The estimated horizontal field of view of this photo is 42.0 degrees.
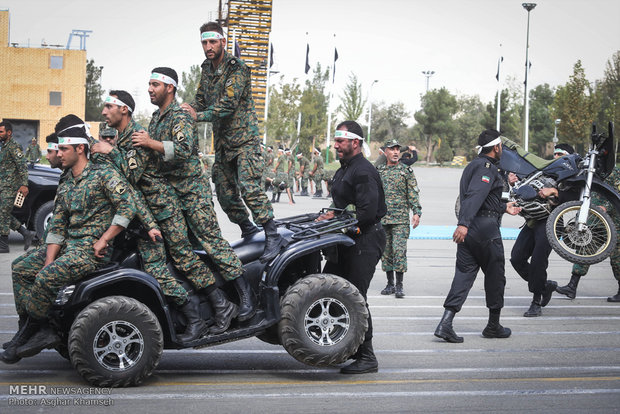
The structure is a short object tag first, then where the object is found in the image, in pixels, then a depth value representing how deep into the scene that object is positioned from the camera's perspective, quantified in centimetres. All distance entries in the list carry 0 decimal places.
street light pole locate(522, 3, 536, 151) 5246
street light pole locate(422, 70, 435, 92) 11581
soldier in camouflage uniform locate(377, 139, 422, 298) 1153
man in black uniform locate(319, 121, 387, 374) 720
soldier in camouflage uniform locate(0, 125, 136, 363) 618
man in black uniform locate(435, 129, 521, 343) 865
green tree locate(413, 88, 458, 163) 9131
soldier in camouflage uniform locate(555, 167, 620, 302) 1125
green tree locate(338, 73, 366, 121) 7569
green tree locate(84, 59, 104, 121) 9062
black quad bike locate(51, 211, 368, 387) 616
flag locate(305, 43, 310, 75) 6362
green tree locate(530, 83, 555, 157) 9506
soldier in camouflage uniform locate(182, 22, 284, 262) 715
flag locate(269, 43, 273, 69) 5929
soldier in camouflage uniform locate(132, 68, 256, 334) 670
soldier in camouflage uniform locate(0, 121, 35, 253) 1422
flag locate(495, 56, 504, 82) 6225
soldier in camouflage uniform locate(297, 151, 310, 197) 3797
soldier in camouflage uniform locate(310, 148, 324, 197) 3466
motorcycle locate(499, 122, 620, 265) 1015
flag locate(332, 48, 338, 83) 6581
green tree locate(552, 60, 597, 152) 6066
